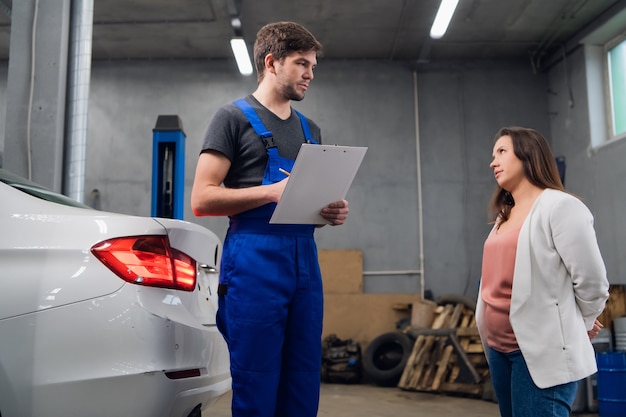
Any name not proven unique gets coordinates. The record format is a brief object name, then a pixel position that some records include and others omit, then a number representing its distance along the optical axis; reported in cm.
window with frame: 748
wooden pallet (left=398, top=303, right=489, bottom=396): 661
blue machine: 510
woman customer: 183
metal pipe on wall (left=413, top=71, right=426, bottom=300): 866
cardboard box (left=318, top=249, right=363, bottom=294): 850
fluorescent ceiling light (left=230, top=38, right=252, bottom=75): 744
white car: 177
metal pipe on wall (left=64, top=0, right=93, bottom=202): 387
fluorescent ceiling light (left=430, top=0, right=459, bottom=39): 644
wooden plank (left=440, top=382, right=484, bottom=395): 645
